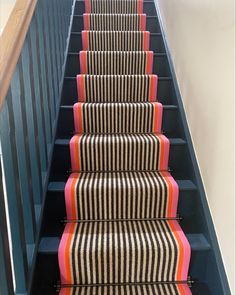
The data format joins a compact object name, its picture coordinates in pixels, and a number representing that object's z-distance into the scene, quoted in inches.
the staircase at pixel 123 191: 56.4
